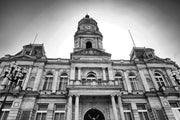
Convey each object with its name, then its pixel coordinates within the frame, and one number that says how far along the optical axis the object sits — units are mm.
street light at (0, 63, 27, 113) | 10773
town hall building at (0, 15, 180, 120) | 15356
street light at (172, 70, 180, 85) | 13281
